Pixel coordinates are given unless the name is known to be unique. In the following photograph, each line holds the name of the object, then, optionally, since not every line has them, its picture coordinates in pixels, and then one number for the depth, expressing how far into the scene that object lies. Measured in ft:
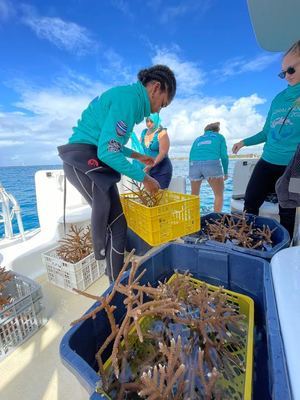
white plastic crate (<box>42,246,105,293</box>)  4.89
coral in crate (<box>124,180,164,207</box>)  4.54
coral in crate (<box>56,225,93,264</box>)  5.23
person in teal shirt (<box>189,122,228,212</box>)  8.48
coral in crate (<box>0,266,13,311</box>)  3.59
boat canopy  4.68
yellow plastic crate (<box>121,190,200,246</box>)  3.66
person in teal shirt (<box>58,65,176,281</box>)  3.51
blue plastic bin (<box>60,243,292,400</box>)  1.51
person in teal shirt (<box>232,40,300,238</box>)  4.39
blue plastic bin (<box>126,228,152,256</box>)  6.34
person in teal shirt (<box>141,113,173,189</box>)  6.92
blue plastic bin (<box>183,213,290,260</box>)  3.21
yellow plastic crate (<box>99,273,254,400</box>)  1.86
